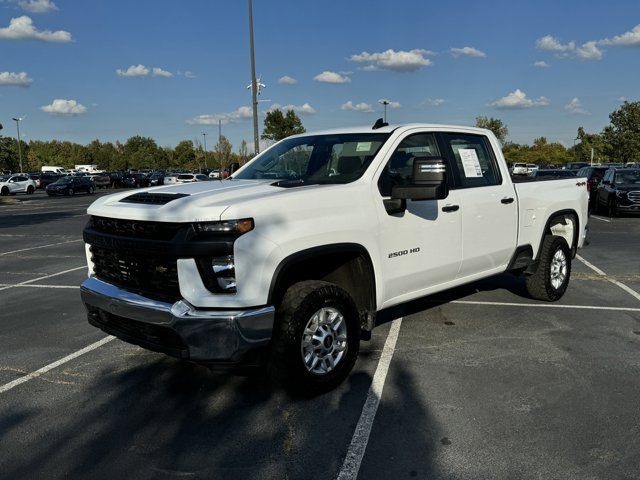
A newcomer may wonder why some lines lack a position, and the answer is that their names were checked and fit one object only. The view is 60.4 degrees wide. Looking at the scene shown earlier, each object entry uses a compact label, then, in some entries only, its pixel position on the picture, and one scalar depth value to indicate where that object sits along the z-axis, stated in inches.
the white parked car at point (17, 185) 1715.4
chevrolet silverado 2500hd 133.4
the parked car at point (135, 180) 2172.7
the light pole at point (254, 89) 927.0
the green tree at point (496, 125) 2564.0
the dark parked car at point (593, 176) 820.0
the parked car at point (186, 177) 1637.8
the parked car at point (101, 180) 2137.1
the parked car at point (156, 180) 2025.0
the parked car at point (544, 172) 780.5
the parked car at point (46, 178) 2235.5
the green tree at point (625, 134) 2128.4
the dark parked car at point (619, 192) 682.2
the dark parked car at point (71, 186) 1626.5
